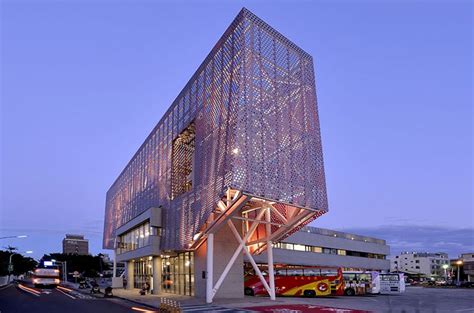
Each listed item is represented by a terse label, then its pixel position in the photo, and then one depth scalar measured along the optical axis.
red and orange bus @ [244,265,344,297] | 44.09
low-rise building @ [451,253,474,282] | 137.36
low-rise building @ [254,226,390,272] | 78.44
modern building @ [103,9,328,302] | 33.31
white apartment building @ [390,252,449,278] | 195.38
